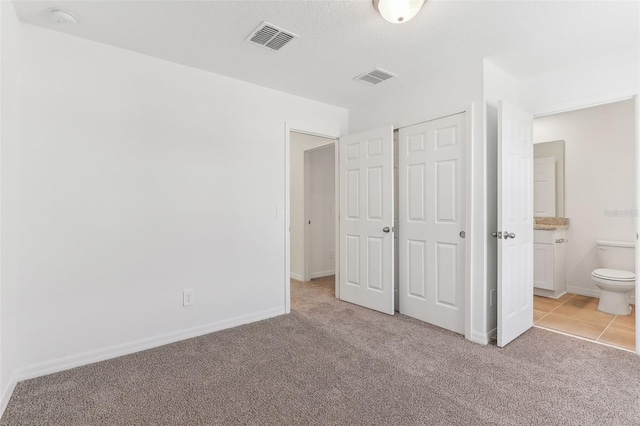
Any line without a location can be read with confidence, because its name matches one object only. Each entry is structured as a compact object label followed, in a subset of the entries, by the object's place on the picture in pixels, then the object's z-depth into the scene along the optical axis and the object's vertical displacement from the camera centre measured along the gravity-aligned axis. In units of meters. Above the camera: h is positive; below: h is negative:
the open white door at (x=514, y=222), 2.56 -0.12
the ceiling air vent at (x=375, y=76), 2.86 +1.26
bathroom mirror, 4.15 +0.39
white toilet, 3.23 -0.71
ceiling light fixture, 1.79 +1.16
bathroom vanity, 3.85 -0.62
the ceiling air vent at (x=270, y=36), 2.16 +1.26
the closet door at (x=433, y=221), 2.81 -0.11
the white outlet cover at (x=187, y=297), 2.72 -0.75
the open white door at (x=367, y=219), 3.30 -0.10
